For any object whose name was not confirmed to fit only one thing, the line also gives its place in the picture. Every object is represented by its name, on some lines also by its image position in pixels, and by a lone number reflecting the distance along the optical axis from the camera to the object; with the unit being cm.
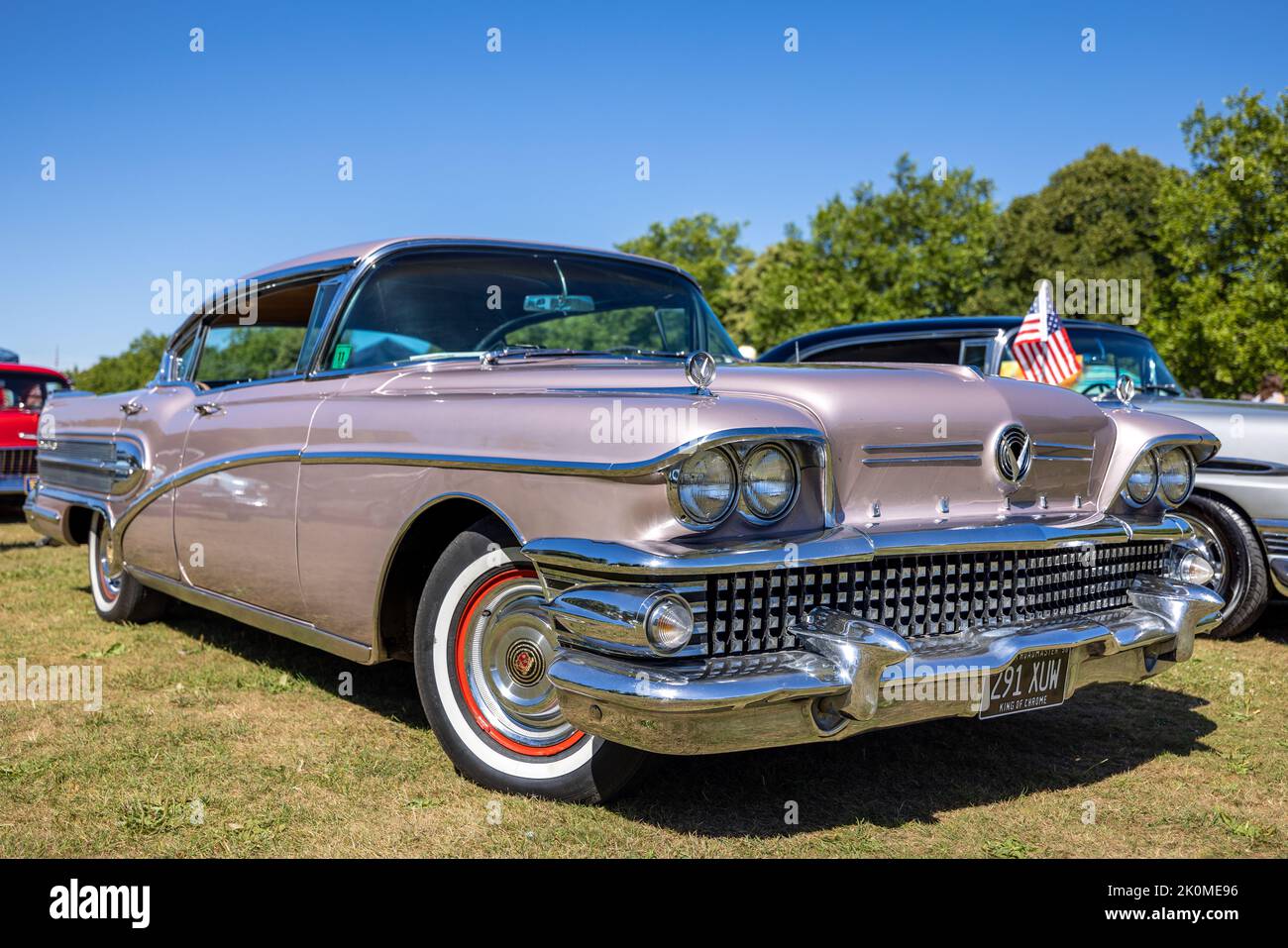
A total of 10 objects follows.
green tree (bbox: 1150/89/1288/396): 1708
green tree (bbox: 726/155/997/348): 2806
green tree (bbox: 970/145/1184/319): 3162
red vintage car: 1020
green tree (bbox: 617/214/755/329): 4506
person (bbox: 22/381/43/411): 1073
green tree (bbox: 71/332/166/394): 4906
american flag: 649
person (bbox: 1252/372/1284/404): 947
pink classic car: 246
